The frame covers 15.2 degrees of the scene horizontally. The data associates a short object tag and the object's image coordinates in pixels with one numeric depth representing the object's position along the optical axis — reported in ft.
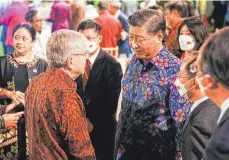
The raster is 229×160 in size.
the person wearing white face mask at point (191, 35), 23.36
